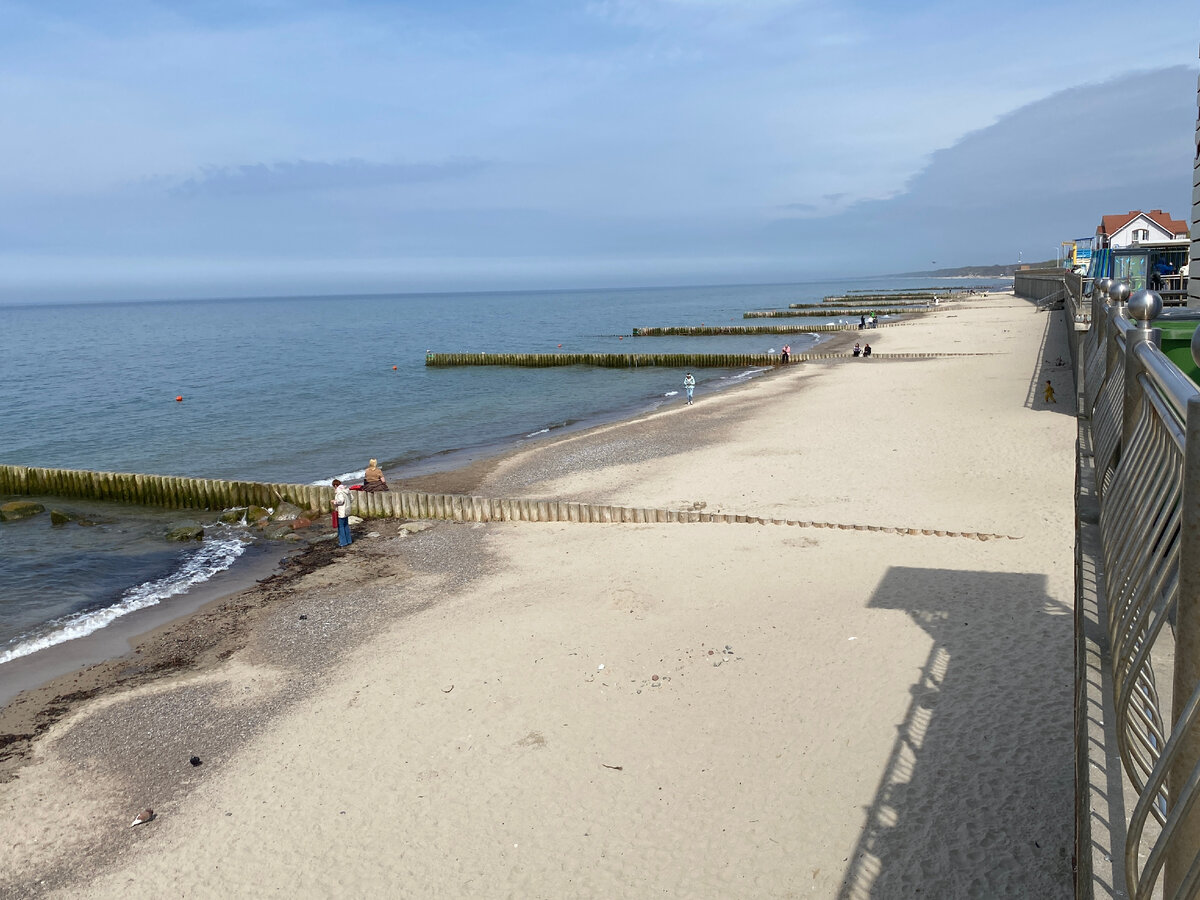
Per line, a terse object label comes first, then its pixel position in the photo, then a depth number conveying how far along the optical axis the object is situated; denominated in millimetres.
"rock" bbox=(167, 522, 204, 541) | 21812
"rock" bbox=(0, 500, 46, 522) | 24734
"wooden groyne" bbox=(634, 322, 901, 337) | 83625
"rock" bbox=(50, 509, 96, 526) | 23953
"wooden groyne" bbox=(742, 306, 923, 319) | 108969
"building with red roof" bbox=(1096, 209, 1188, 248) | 82000
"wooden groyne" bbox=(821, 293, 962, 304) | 135375
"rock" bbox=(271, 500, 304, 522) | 22750
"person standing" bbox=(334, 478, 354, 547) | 19547
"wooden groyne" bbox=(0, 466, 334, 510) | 23562
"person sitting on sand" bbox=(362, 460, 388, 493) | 21922
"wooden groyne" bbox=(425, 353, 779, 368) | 58094
